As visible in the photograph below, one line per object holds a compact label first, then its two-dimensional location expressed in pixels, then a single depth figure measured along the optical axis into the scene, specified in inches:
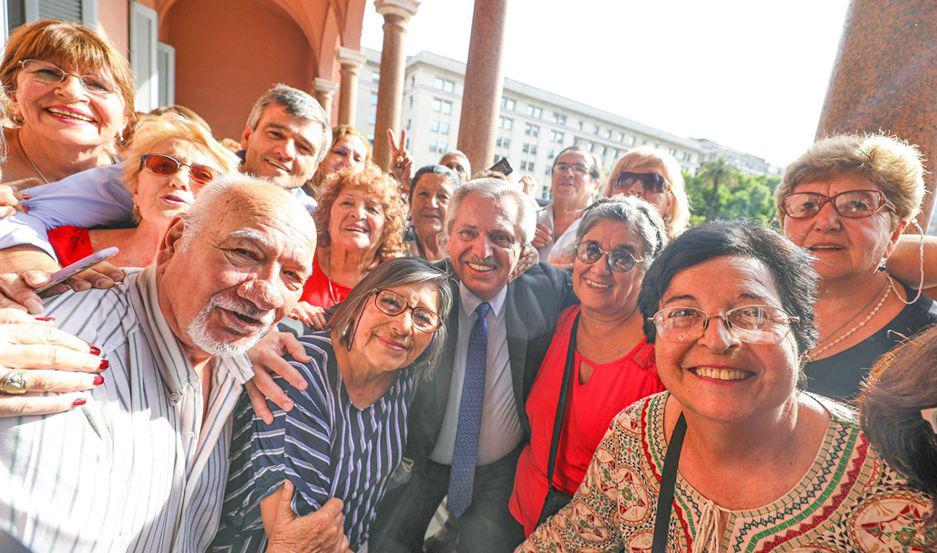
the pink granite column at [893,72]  86.2
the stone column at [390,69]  276.1
